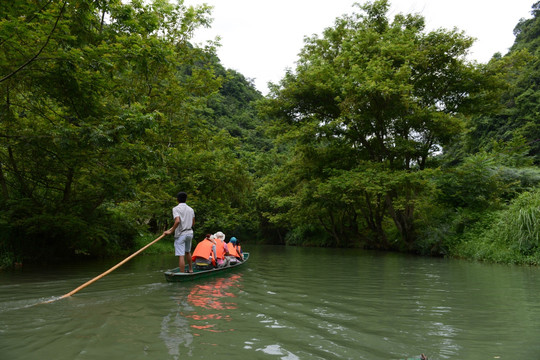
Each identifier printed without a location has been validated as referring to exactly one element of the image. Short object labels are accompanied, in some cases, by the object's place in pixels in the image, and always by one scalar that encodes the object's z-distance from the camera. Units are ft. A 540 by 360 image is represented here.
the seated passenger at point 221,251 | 32.82
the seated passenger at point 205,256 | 30.99
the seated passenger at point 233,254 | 36.48
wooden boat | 26.21
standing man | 27.22
